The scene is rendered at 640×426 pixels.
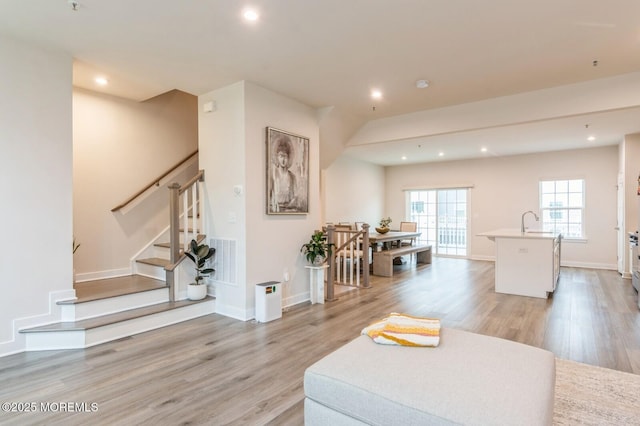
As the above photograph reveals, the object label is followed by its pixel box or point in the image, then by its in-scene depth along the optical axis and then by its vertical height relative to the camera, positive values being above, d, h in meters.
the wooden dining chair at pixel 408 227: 8.79 -0.43
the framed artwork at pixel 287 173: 4.20 +0.50
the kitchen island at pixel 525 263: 4.86 -0.78
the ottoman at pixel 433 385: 1.32 -0.76
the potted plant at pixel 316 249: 4.62 -0.52
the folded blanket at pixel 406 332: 1.88 -0.70
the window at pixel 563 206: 7.80 +0.11
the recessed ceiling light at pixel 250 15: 2.53 +1.49
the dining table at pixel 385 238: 6.62 -0.56
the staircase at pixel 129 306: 3.02 -1.01
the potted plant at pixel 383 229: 7.31 -0.39
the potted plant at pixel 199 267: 4.05 -0.68
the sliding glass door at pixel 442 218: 9.44 -0.20
